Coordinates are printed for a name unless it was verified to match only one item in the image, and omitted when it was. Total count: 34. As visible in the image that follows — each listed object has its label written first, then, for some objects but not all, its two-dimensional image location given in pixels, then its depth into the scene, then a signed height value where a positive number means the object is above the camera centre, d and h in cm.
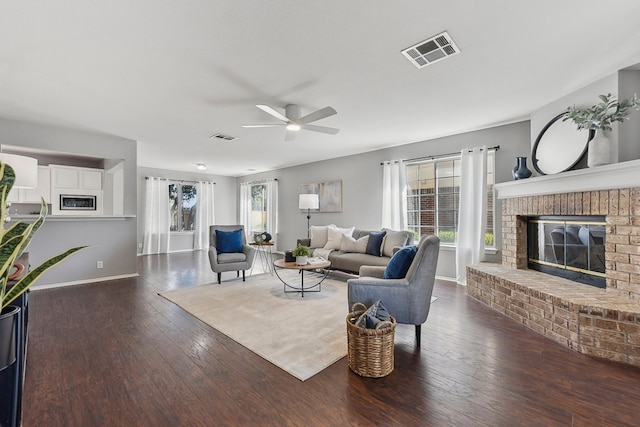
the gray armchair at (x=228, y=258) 460 -73
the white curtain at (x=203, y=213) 897 +2
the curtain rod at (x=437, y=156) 436 +99
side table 532 -110
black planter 95 -42
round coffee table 383 -72
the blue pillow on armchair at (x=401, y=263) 261 -45
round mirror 323 +79
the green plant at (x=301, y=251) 394 -51
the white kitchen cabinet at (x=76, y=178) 513 +67
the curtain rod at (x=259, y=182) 848 +100
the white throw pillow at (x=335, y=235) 562 -43
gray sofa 474 -71
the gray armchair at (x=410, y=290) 245 -66
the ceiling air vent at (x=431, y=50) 221 +133
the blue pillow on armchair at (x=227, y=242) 495 -49
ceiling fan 305 +108
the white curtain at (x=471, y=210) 440 +5
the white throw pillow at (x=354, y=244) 524 -57
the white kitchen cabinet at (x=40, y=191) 486 +40
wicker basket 202 -97
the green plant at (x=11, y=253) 99 -14
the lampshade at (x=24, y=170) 248 +39
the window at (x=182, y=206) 866 +24
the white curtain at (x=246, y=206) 935 +25
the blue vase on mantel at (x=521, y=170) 371 +57
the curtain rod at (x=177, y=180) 816 +101
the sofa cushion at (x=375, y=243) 497 -52
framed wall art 666 +47
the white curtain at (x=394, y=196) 539 +33
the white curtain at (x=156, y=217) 804 -10
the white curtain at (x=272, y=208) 837 +16
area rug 235 -113
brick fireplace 231 -75
